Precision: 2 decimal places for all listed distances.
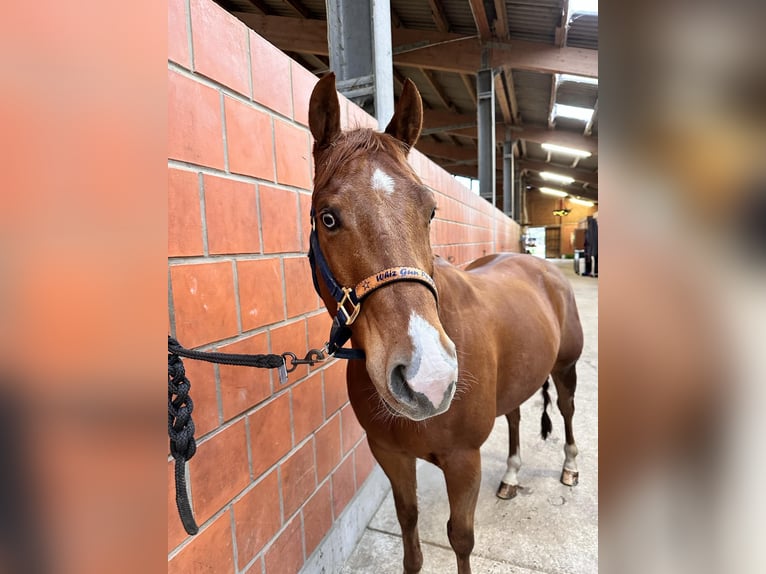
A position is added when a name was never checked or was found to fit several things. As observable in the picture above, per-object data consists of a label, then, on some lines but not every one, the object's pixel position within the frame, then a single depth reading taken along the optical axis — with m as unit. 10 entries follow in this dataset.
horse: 0.86
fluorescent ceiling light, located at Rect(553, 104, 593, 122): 9.11
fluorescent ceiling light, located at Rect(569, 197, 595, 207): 24.80
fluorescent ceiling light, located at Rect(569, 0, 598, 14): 4.81
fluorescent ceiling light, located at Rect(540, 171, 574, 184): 17.64
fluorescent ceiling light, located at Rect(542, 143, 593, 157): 13.64
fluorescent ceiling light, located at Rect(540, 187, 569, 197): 23.33
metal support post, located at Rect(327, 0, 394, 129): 2.14
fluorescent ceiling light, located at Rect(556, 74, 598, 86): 6.88
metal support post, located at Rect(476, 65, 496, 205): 6.98
